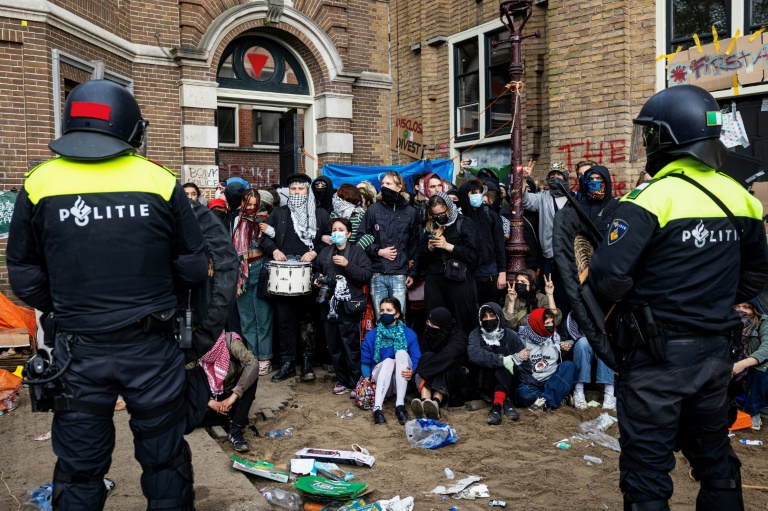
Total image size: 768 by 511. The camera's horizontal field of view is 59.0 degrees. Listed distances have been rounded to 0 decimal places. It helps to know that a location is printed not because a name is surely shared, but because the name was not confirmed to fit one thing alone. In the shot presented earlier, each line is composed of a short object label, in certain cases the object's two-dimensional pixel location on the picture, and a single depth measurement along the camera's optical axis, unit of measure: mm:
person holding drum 7727
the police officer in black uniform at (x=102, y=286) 3074
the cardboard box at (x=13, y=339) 7555
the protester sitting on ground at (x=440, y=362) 6551
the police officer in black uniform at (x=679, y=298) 3156
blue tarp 11320
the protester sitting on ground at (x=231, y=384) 5606
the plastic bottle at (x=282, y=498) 4445
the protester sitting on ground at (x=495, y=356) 6551
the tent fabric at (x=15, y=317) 7832
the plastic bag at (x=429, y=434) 5641
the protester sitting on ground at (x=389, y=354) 6566
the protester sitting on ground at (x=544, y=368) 6609
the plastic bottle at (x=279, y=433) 5992
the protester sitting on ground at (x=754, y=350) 6125
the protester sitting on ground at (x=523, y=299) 7086
